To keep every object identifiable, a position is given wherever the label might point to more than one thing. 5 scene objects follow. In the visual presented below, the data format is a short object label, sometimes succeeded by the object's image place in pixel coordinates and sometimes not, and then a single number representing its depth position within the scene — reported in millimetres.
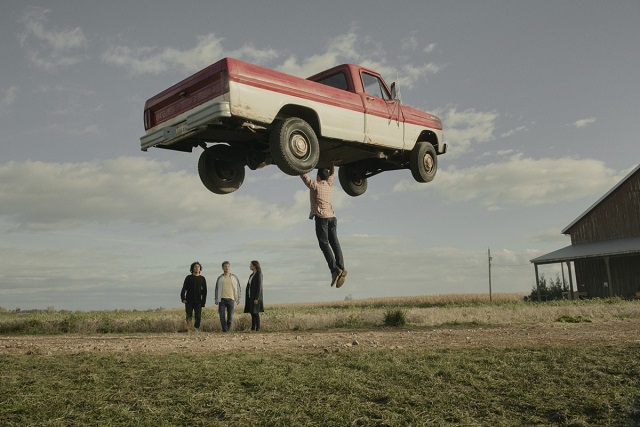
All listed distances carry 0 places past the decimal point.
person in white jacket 14484
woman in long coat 14570
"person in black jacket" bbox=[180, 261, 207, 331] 15109
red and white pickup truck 6555
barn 33156
